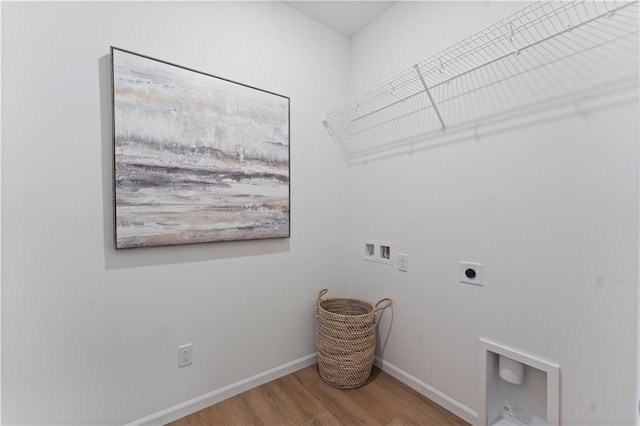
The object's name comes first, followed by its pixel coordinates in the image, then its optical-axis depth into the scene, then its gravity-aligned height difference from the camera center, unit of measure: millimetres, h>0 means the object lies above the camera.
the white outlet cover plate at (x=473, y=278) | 1470 -343
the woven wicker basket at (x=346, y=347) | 1761 -859
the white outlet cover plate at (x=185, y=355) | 1545 -780
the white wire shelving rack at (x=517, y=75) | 1096 +622
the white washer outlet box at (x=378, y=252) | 1938 -304
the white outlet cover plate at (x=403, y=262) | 1826 -344
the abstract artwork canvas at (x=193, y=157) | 1354 +279
